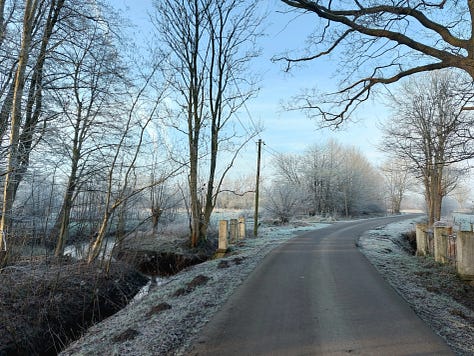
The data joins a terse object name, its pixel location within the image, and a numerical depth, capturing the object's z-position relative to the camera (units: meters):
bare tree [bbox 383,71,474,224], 23.86
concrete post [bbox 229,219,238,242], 18.88
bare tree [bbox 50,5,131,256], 12.21
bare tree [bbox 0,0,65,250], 8.49
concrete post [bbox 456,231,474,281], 8.44
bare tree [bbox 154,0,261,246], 19.53
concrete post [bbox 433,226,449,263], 10.40
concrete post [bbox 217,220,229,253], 16.22
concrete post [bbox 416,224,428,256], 13.06
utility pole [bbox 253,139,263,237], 23.92
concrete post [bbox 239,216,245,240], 20.77
